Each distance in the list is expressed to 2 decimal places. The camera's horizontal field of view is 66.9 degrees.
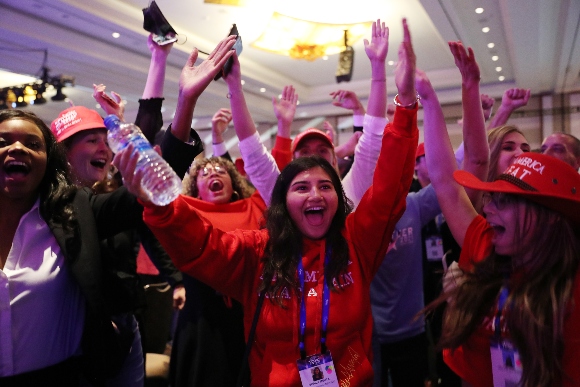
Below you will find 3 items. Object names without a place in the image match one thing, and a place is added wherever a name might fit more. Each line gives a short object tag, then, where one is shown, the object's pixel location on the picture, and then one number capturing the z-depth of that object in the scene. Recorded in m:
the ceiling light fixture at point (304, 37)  6.28
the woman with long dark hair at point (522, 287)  1.05
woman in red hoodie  1.31
